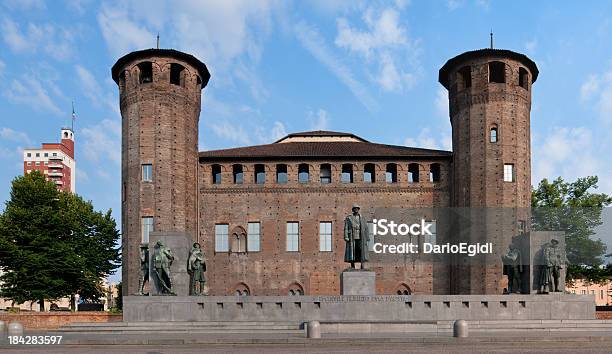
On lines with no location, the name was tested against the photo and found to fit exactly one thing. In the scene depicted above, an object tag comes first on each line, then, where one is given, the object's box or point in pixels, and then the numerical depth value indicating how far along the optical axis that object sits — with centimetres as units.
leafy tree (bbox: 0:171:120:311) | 4350
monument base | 2558
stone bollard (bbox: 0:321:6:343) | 2042
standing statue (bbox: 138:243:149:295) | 2777
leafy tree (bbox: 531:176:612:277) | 4384
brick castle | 4188
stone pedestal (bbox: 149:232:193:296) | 3108
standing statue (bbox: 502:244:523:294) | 2923
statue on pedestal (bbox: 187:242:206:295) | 2808
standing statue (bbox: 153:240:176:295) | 2728
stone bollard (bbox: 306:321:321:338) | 1944
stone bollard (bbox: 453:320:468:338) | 2000
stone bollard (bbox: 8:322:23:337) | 2062
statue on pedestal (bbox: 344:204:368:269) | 2588
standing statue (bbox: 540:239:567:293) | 2834
